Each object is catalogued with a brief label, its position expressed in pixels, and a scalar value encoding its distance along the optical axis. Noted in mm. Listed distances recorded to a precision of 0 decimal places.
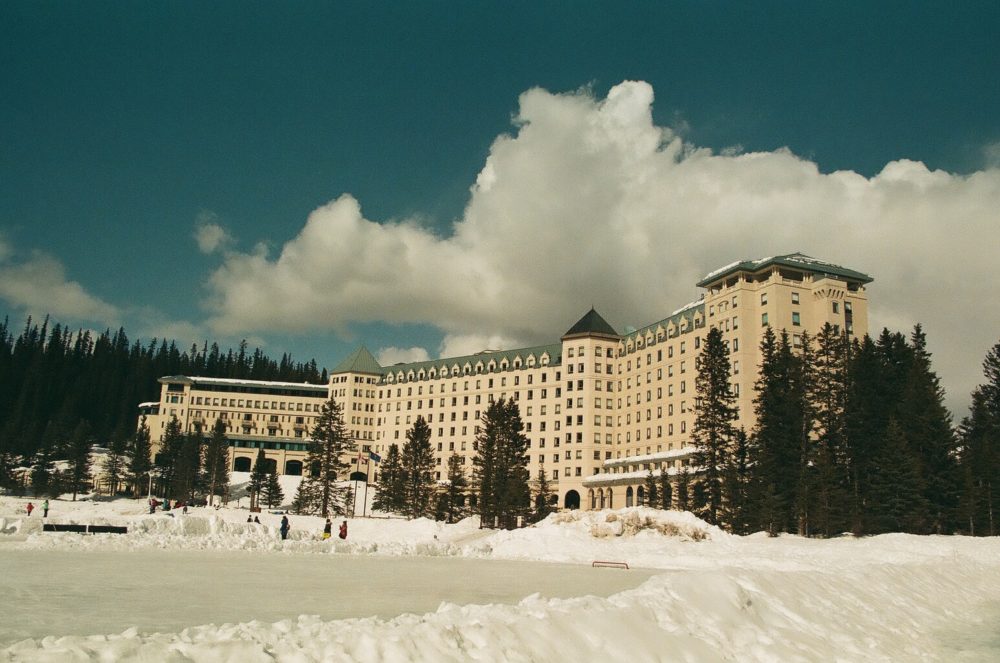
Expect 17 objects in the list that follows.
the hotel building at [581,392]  111188
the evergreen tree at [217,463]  132250
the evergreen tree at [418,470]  109000
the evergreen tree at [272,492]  127375
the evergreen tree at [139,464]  133875
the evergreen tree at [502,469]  91312
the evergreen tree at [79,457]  126312
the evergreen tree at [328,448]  106625
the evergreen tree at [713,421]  76938
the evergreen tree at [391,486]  115625
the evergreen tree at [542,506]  95188
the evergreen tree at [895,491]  59125
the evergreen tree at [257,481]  125144
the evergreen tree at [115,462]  135625
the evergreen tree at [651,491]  99500
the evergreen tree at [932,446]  61375
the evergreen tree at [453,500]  101562
